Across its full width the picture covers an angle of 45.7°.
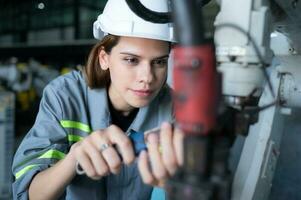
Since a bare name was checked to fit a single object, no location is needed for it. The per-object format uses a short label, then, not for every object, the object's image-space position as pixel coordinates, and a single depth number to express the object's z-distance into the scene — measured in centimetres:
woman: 64
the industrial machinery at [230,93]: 43
